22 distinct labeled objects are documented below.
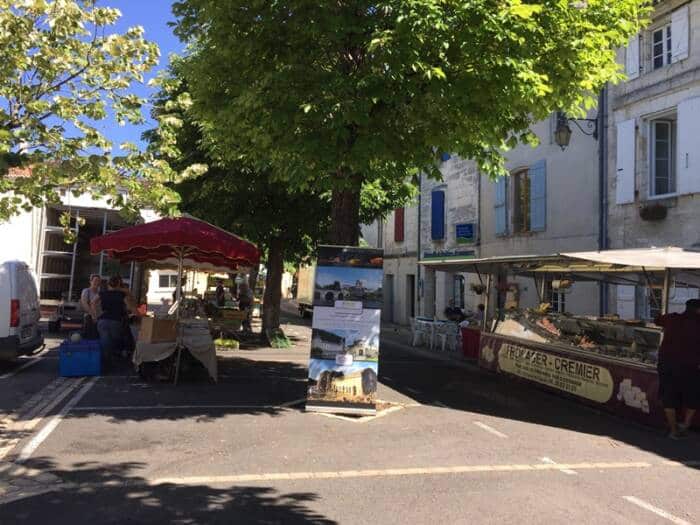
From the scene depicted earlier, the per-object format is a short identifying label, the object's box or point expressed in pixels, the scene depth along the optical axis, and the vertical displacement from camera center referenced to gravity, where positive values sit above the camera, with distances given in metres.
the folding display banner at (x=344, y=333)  7.54 -0.48
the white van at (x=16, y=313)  9.31 -0.46
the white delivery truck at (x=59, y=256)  15.10 +0.76
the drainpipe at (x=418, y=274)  23.53 +0.90
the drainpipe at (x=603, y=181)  14.15 +2.86
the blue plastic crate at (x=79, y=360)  9.43 -1.15
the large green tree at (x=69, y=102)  6.04 +1.99
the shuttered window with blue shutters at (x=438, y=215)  22.14 +3.05
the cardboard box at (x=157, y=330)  9.15 -0.63
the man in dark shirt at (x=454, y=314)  17.02 -0.46
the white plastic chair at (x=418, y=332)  16.61 -0.96
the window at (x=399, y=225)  25.81 +3.08
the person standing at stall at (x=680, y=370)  6.94 -0.74
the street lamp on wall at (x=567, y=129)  14.16 +4.12
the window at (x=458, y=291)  21.12 +0.26
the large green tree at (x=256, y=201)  13.41 +2.13
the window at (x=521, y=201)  16.33 +2.84
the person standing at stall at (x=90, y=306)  11.81 -0.38
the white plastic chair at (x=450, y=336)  15.78 -0.98
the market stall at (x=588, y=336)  7.64 -0.54
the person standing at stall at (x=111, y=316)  10.37 -0.50
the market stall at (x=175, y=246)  9.06 +0.60
